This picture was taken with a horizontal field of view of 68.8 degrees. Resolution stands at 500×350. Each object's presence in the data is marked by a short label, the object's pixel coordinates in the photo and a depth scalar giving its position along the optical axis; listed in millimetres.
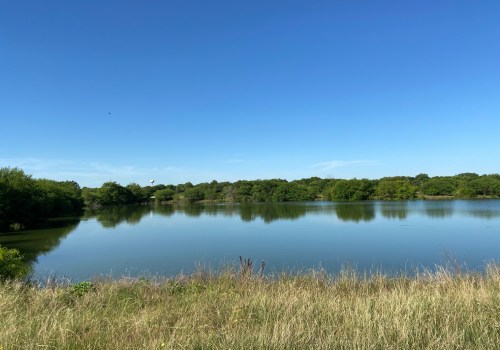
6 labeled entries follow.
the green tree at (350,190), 90000
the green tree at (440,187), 84875
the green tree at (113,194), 95231
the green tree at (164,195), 114312
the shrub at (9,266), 8172
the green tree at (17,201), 35875
